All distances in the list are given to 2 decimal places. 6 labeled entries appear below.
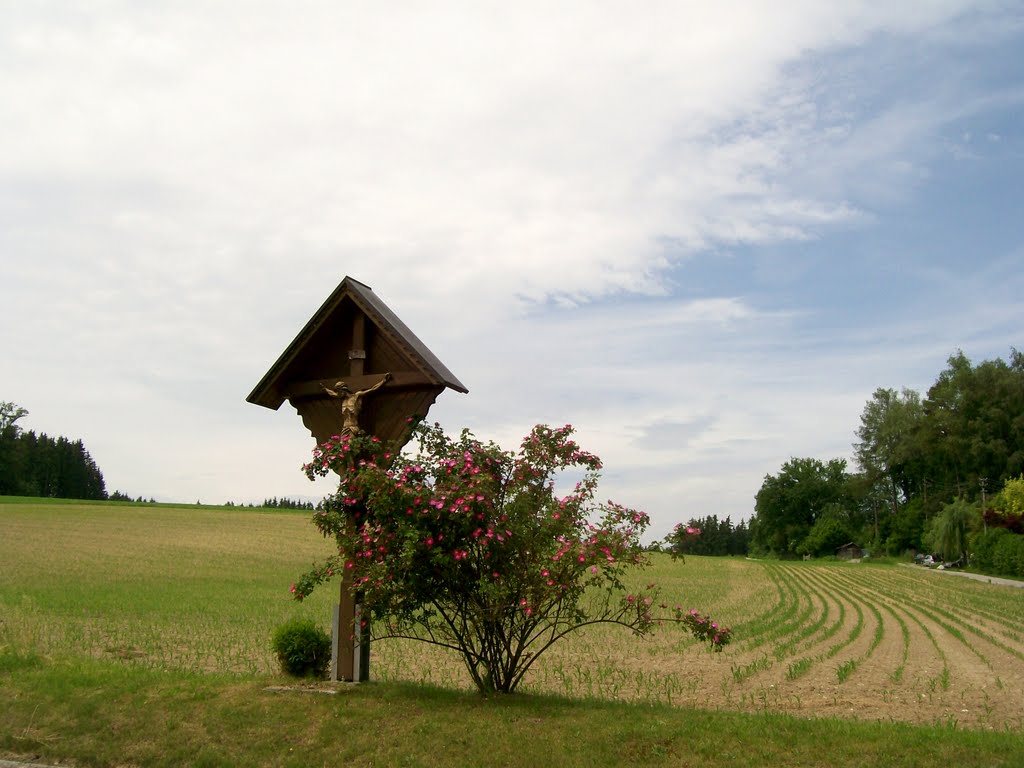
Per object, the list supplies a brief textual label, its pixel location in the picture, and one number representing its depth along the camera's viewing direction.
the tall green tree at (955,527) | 64.56
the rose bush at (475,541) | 8.24
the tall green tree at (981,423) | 70.94
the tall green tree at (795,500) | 118.06
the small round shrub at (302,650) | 9.88
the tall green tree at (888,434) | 90.31
